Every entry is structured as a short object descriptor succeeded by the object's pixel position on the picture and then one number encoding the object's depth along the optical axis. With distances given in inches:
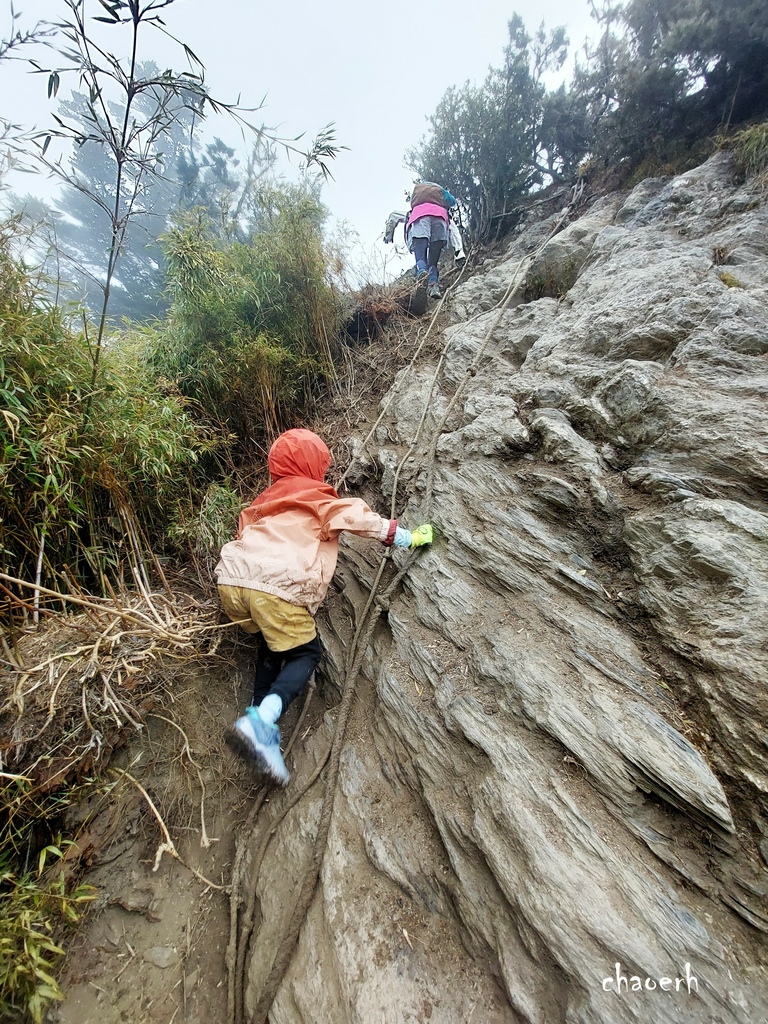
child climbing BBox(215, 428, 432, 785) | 92.8
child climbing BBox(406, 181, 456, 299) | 259.6
